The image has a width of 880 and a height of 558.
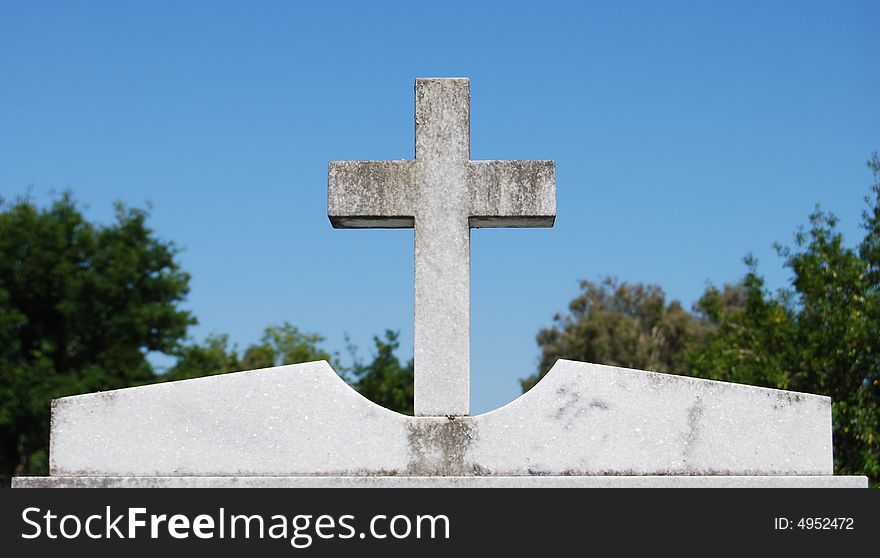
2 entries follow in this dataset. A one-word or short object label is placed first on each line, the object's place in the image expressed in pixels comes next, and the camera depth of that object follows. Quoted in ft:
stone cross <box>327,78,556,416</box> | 19.58
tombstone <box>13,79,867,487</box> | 18.48
